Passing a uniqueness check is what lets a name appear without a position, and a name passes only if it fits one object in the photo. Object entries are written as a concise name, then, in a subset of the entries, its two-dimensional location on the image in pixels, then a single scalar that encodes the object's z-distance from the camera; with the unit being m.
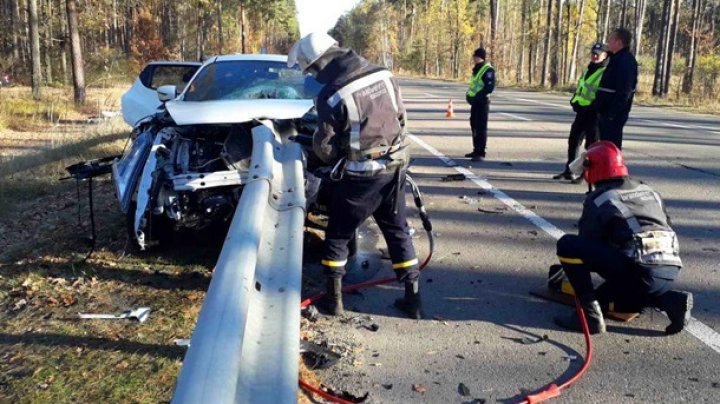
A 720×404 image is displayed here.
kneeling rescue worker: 3.77
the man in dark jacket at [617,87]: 7.05
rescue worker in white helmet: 3.75
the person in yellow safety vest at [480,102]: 9.70
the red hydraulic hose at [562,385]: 3.08
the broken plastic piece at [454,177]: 8.34
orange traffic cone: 15.98
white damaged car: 4.80
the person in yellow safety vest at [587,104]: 7.69
